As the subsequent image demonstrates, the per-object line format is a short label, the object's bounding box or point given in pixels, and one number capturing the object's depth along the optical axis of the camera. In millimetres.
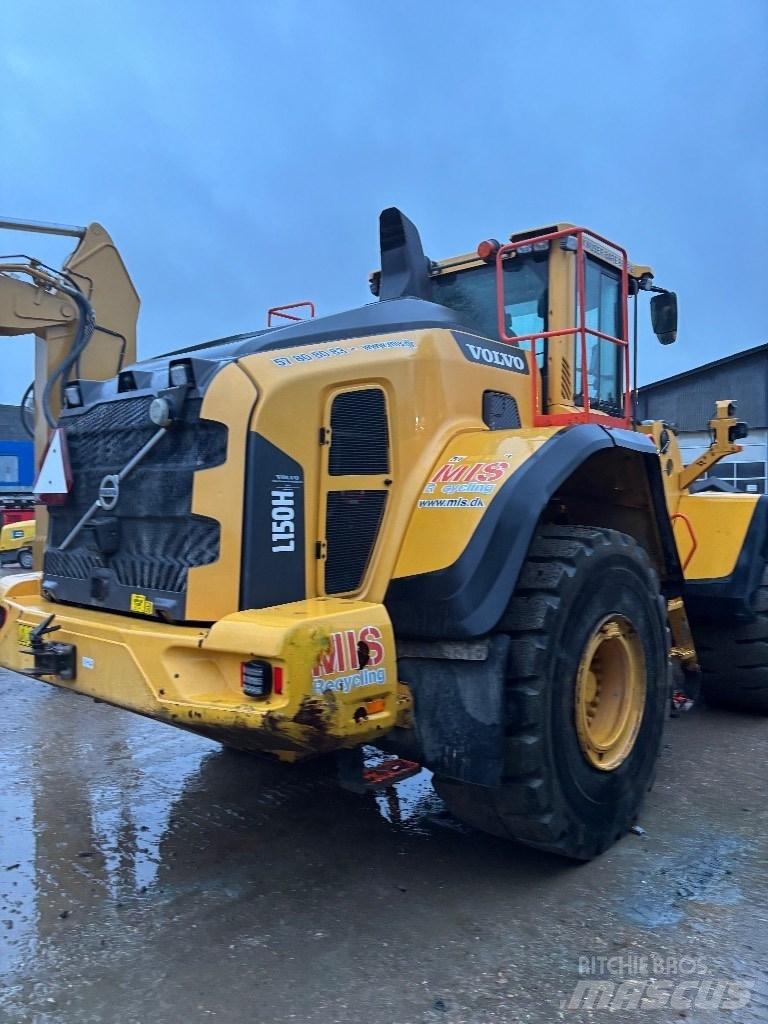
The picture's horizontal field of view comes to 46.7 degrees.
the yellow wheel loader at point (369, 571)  3150
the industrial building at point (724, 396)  20922
